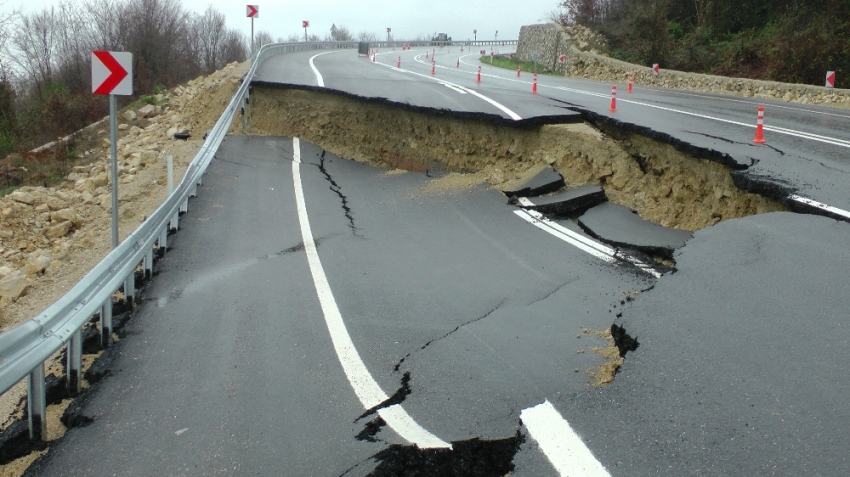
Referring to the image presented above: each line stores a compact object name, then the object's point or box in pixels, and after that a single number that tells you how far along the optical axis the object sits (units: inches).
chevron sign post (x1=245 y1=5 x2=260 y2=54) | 980.4
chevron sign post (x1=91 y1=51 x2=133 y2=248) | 303.2
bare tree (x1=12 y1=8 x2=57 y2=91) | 1935.3
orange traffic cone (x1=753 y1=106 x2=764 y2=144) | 399.5
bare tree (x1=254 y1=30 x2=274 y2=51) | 3367.6
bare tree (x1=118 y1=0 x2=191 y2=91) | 1717.5
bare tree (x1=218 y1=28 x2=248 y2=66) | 2679.6
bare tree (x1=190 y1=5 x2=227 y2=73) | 2561.5
